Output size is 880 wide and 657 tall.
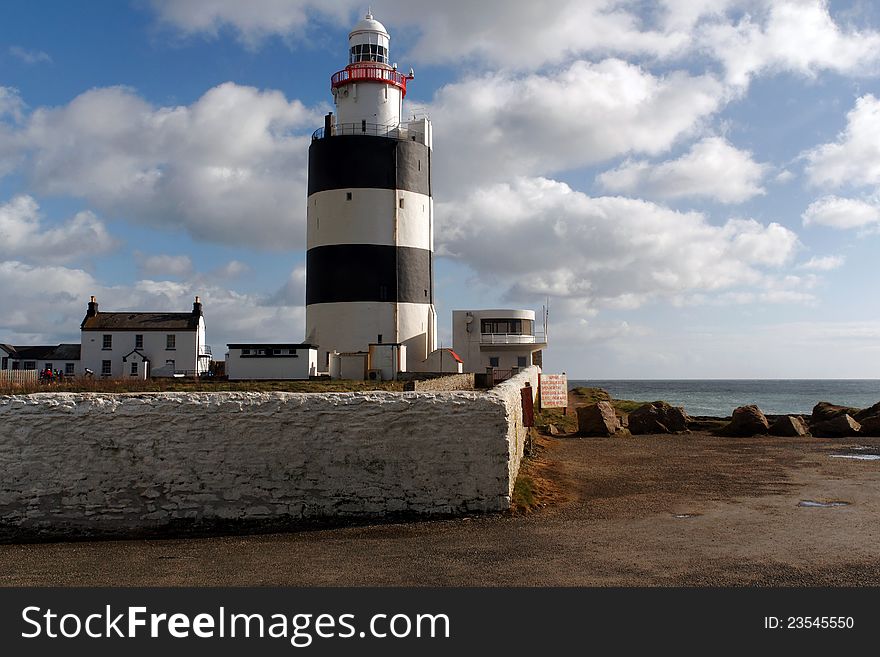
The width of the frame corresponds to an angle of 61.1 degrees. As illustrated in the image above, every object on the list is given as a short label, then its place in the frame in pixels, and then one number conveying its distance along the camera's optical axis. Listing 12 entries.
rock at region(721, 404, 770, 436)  21.28
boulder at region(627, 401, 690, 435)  22.58
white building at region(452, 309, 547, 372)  45.50
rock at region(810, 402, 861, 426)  25.32
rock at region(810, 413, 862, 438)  21.33
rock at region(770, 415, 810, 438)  21.12
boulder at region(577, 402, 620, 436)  21.27
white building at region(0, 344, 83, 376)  48.81
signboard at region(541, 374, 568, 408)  27.94
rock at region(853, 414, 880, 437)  21.25
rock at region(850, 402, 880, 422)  23.63
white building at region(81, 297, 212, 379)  45.81
